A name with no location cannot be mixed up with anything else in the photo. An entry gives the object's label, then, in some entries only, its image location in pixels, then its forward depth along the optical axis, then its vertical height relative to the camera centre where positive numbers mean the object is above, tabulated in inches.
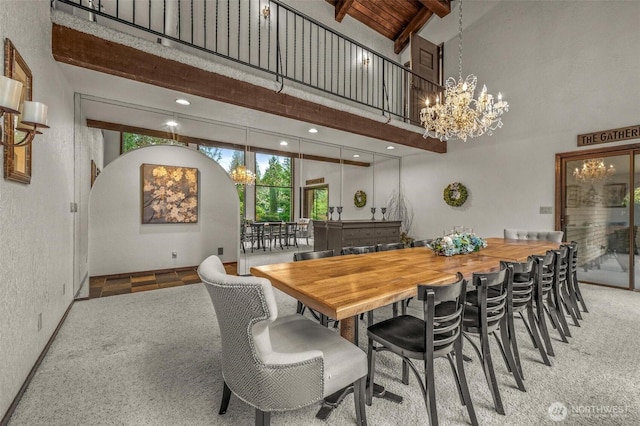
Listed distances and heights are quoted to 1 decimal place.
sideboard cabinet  217.9 -17.1
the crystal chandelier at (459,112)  135.5 +50.3
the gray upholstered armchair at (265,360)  47.1 -28.5
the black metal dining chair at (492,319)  67.6 -28.8
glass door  168.4 -3.0
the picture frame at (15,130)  63.1 +19.8
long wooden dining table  58.1 -17.6
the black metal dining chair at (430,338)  57.6 -29.2
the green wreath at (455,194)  241.0 +16.3
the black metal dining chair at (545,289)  91.1 -26.7
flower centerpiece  111.7 -13.1
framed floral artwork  186.9 +12.9
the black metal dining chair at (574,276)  119.6 -29.0
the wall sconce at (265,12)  193.9 +140.3
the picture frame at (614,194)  169.5 +11.7
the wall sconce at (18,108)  47.0 +19.8
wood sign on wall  163.3 +47.4
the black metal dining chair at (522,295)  80.1 -25.3
